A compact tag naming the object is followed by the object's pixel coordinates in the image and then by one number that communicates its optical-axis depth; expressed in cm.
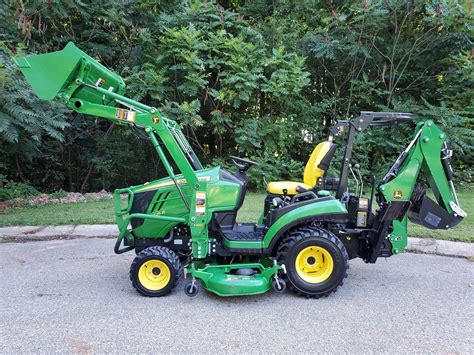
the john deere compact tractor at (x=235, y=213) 382
